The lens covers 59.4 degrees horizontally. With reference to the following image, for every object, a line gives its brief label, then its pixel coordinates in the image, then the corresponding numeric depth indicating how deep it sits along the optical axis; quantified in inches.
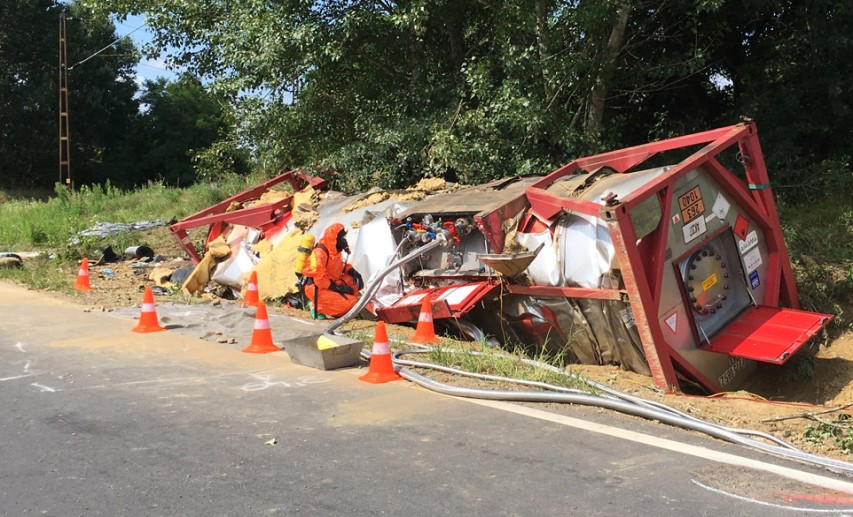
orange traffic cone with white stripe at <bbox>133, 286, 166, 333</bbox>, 327.3
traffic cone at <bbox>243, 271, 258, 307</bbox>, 394.0
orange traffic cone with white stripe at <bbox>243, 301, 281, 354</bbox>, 287.4
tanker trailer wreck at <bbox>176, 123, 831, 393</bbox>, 251.8
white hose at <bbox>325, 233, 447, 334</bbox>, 312.8
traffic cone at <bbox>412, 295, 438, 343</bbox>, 293.1
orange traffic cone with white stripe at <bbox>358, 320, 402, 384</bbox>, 240.2
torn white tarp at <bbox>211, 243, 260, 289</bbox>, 446.3
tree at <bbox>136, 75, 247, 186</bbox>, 2041.1
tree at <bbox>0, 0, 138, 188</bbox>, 1750.7
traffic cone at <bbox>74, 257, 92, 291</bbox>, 452.6
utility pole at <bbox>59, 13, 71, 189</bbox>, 1689.6
